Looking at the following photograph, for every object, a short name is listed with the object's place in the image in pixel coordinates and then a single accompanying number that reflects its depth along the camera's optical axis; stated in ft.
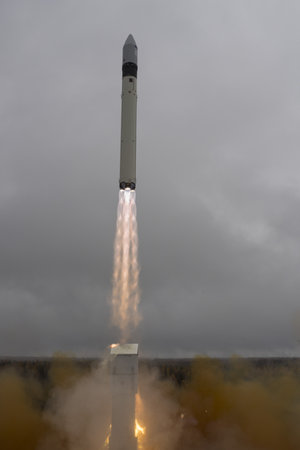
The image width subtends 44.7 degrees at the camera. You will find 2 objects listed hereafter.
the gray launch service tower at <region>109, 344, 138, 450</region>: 97.91
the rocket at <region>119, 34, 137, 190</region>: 110.63
